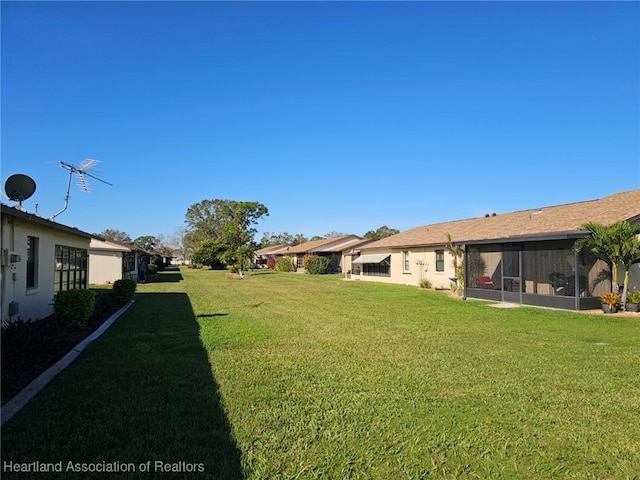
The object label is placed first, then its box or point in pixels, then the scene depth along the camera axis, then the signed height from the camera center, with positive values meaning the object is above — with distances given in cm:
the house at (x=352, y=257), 3741 +38
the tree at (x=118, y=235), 11306 +779
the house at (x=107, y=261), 2727 +23
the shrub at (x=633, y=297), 1343 -126
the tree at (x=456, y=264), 1959 -22
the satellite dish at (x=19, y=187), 927 +169
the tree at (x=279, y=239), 10799 +587
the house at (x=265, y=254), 7202 +139
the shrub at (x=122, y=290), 1541 -92
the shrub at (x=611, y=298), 1355 -130
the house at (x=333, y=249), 4783 +139
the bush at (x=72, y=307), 956 -93
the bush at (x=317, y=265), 4522 -36
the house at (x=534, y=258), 1470 +3
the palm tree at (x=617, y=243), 1308 +43
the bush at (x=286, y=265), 5258 -38
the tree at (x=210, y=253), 6070 +137
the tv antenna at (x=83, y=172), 1492 +318
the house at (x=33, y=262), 838 +9
